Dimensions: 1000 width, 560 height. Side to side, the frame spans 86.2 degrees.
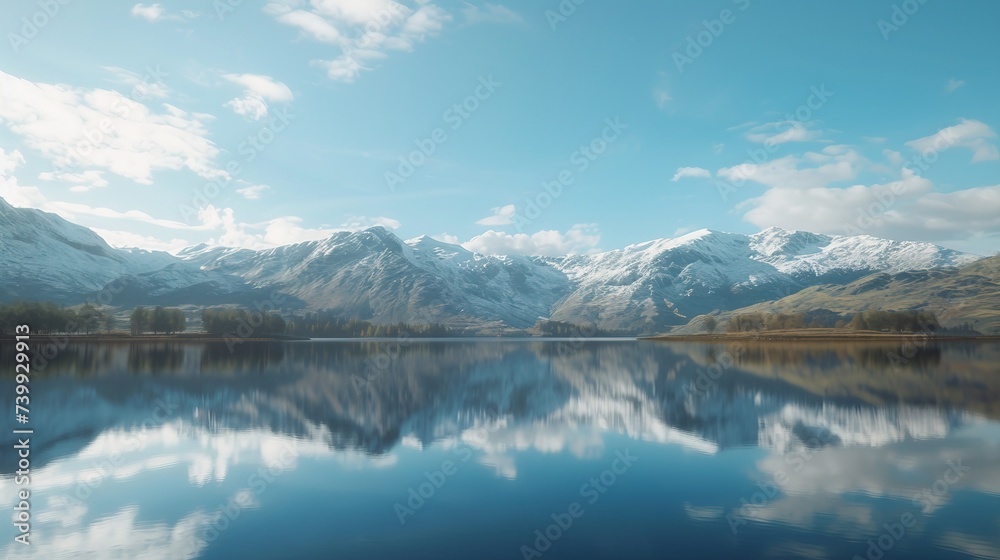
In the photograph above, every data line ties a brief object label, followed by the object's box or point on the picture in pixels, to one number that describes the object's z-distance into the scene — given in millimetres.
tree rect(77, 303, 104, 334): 172875
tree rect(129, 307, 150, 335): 190375
